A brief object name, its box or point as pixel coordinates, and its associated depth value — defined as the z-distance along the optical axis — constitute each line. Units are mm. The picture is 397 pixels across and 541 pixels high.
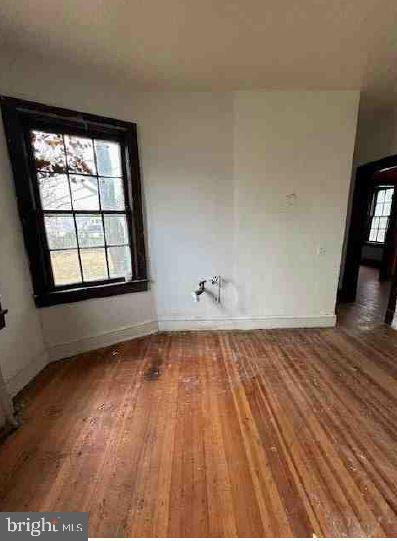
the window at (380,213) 5805
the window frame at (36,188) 1906
